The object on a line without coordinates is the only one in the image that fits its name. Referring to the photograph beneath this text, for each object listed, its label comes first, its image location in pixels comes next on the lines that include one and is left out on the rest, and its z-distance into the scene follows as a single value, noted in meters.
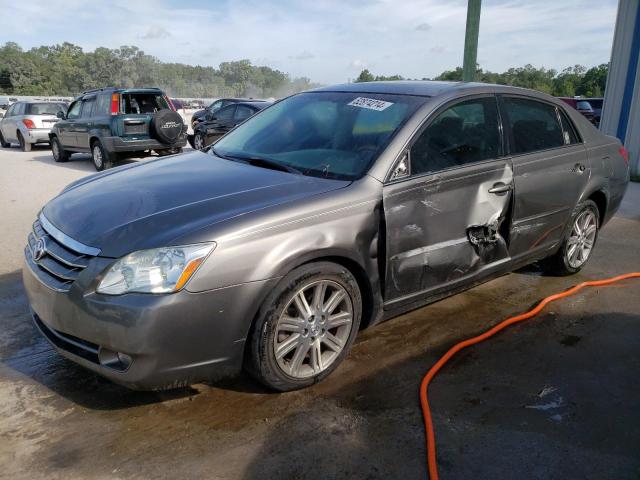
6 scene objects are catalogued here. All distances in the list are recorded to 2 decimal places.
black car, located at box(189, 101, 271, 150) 14.76
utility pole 8.62
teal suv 11.46
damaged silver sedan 2.55
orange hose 2.47
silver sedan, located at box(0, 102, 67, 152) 16.55
